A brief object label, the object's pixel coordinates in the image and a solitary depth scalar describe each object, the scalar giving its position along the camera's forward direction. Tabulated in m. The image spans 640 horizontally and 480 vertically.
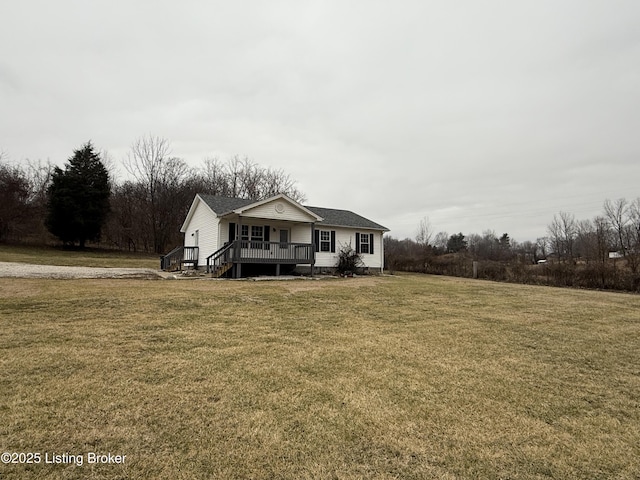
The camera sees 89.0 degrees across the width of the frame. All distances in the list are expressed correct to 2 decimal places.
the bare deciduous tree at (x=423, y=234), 46.13
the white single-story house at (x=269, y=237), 16.64
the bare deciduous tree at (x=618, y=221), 33.41
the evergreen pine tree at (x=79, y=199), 27.98
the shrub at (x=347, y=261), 20.08
